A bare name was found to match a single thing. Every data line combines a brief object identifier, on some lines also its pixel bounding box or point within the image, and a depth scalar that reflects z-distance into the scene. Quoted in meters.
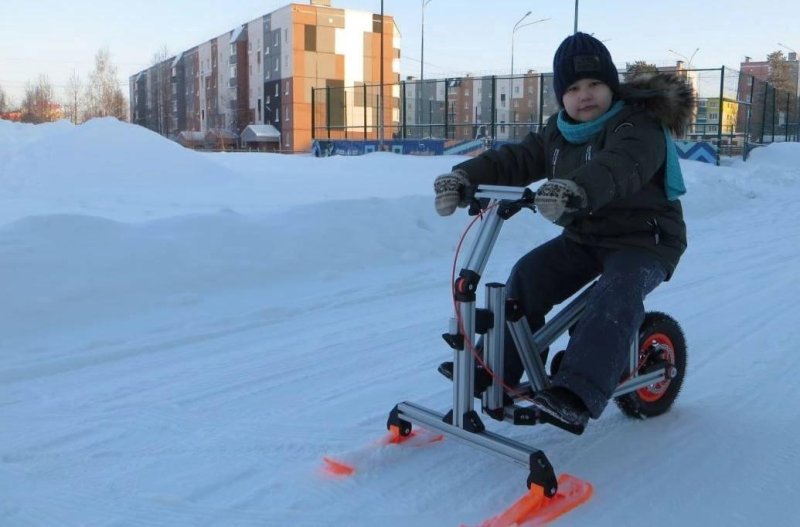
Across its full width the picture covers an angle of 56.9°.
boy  2.60
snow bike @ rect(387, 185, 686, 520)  2.59
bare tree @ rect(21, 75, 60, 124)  50.45
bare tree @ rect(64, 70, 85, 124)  51.81
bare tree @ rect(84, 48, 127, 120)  51.81
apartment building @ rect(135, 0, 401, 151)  57.91
